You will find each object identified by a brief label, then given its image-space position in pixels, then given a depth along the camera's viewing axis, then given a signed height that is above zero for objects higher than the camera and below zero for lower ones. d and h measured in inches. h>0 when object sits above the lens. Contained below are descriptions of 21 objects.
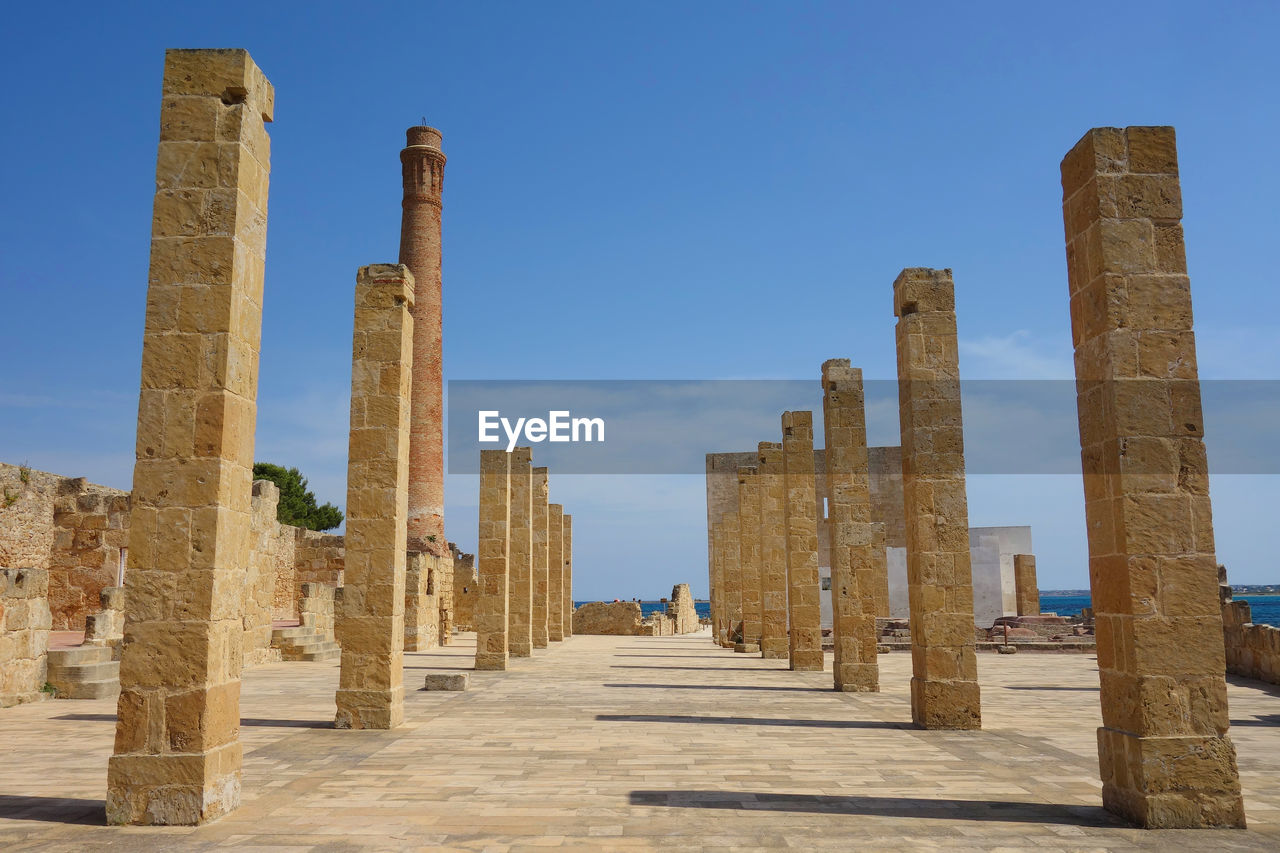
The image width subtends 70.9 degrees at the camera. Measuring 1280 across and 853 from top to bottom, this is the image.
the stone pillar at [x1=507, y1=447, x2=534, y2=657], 733.9 -5.2
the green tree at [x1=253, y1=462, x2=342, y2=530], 1770.4 +130.9
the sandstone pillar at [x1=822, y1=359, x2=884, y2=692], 482.6 +17.4
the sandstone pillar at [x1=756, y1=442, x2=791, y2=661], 745.6 +4.1
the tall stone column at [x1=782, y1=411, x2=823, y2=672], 620.7 +10.1
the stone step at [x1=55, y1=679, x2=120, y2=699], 441.7 -59.4
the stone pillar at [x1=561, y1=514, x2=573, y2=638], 1164.5 -13.8
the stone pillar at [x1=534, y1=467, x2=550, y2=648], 888.9 +7.4
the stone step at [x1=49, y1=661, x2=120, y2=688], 442.6 -50.9
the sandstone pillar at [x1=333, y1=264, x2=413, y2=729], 352.2 +24.3
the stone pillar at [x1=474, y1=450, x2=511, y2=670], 624.7 +7.6
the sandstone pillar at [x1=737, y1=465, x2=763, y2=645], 847.1 +16.7
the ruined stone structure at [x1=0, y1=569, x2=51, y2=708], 408.8 -29.8
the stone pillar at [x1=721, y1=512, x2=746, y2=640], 998.5 -12.9
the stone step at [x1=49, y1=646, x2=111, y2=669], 444.8 -42.9
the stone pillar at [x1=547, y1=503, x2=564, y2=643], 1037.2 -5.4
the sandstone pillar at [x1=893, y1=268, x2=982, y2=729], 355.6 +23.4
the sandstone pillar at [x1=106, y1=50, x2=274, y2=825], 213.3 +27.6
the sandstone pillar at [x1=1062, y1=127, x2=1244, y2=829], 212.8 +16.8
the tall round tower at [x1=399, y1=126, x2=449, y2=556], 1264.8 +350.7
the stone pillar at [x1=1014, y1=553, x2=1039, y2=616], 1311.5 -28.9
